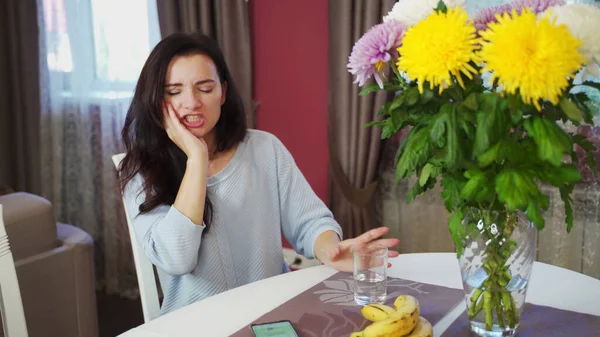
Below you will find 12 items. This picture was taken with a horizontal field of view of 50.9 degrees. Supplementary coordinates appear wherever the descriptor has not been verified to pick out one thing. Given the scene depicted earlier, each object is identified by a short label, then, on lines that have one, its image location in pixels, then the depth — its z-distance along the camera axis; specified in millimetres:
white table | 1211
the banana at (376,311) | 1142
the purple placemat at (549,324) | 1151
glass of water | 1303
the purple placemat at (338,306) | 1175
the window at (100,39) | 3158
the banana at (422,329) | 1074
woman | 1591
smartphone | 1137
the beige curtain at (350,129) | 2656
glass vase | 1063
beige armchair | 2006
